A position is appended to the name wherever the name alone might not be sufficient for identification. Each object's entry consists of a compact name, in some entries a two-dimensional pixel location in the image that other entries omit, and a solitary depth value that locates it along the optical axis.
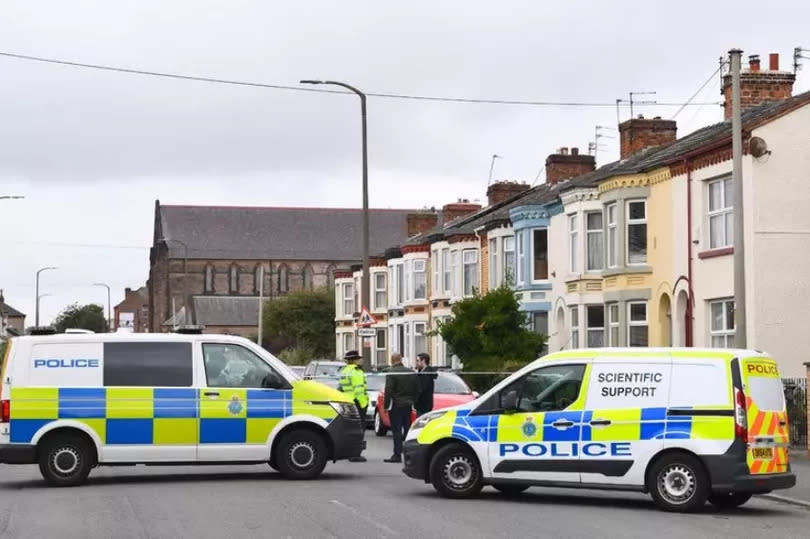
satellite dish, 29.11
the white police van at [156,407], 17.36
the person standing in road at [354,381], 22.50
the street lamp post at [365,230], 34.59
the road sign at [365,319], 34.88
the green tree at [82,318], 174.88
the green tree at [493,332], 39.16
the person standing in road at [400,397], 20.80
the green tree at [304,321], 98.94
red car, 27.38
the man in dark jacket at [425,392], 21.05
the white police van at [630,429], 14.48
